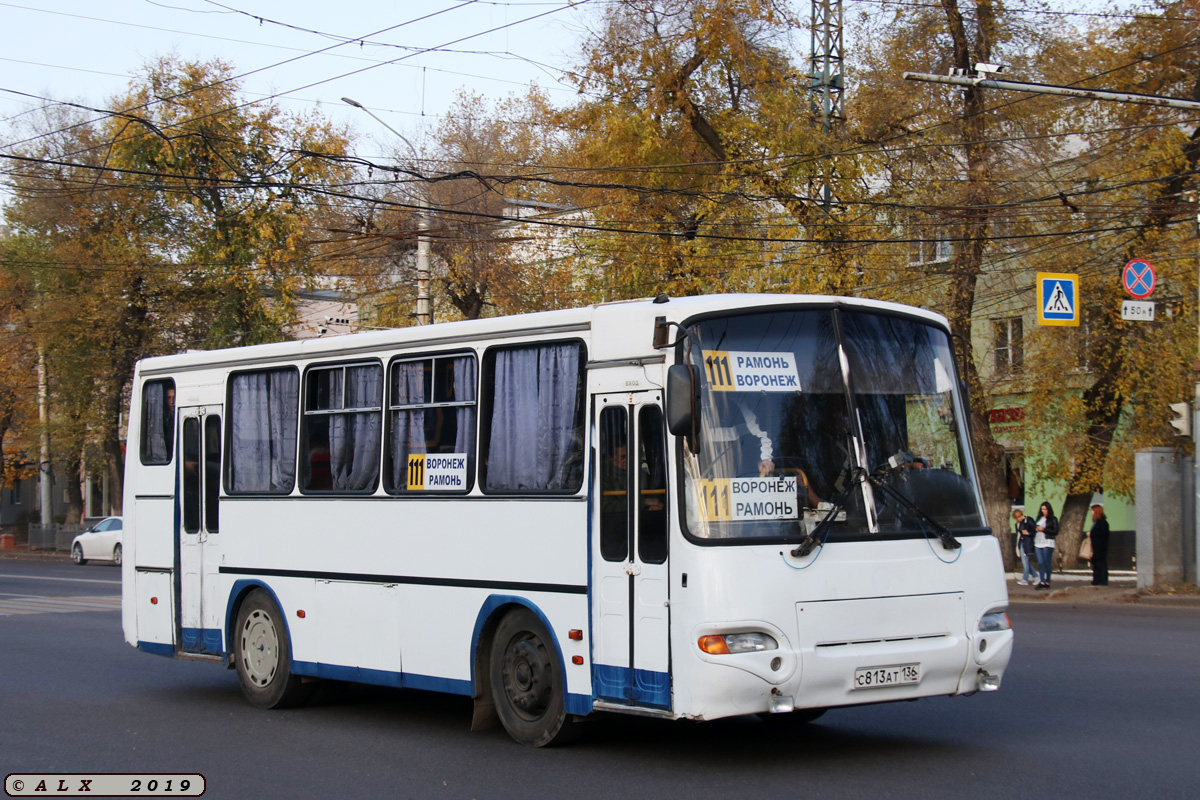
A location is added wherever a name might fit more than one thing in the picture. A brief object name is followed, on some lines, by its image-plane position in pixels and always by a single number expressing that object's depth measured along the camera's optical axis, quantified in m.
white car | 42.47
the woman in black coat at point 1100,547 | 26.84
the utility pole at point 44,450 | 49.24
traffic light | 23.00
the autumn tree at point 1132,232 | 25.86
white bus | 7.94
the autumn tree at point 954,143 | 26.81
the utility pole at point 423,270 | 27.25
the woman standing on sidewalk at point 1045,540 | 26.30
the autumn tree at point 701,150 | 28.42
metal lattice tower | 27.34
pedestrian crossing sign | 23.02
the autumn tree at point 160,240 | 42.84
